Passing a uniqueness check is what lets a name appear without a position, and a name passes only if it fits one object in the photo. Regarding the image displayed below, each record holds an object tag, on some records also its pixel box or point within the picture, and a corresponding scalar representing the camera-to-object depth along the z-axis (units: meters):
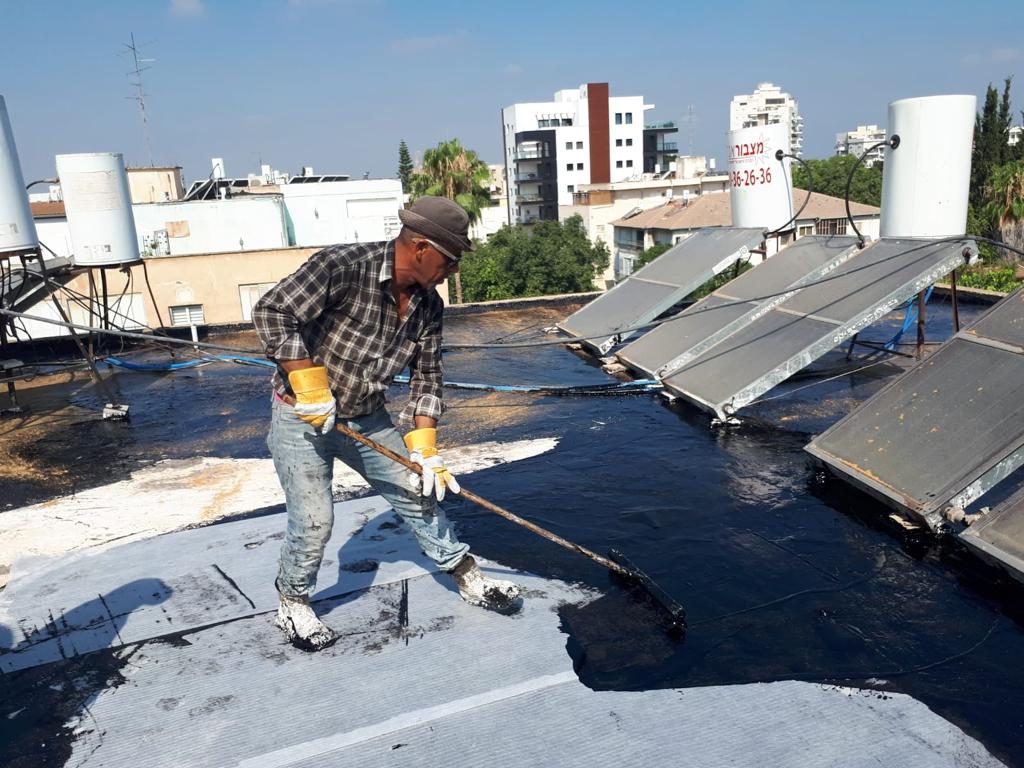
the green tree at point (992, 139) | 38.19
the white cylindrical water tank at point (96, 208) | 9.59
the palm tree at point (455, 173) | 34.94
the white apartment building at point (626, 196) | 62.78
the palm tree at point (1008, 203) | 21.12
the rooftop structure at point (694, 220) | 43.03
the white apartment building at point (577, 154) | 84.44
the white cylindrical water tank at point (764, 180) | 9.90
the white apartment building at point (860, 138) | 161.88
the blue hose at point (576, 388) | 7.97
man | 3.24
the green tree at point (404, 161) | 92.94
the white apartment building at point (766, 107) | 149.00
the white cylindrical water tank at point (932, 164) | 6.95
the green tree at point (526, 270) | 46.38
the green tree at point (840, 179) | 54.17
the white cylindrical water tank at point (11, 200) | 8.41
